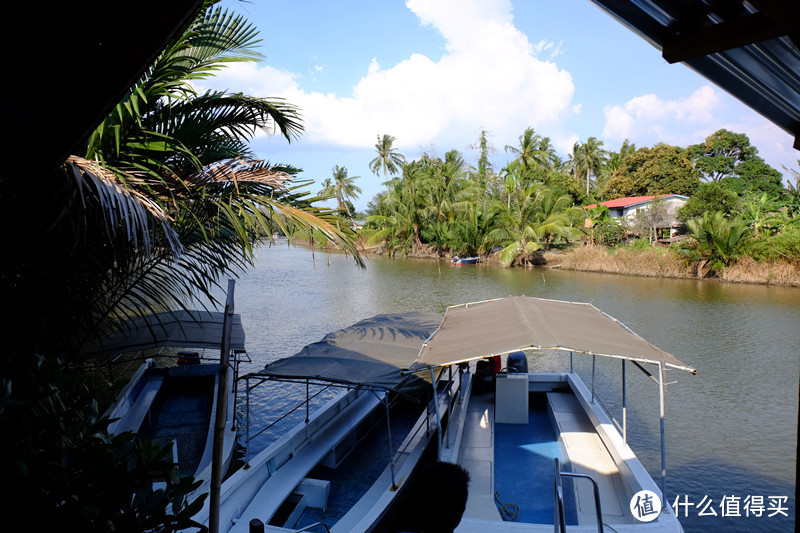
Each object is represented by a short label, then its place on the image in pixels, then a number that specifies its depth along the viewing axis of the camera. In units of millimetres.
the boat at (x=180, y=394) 7289
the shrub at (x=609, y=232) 33875
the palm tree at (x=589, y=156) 58094
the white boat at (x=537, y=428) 5082
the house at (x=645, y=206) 33812
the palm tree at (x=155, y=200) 3689
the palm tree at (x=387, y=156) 62344
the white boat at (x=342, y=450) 5227
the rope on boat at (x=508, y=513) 5187
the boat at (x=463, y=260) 38656
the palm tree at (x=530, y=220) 34781
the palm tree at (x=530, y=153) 50375
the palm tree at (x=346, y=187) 68812
